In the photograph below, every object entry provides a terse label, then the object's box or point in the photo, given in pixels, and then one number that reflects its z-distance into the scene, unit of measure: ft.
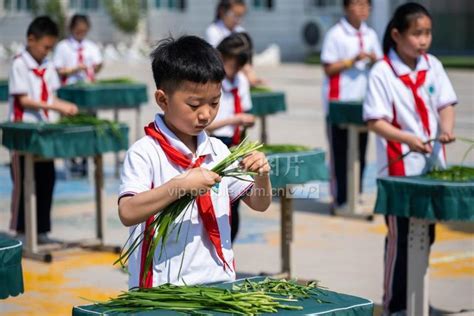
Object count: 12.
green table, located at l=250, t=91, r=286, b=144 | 57.72
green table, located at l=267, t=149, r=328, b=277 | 36.52
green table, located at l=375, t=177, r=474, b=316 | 29.70
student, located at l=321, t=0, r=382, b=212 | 51.62
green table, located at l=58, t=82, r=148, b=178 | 61.29
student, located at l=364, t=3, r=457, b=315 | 32.75
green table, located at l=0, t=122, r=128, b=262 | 41.81
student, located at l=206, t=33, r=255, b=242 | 38.28
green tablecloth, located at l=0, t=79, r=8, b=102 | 69.96
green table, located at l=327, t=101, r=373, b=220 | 49.70
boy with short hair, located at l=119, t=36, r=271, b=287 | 20.10
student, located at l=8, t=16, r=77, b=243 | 44.42
